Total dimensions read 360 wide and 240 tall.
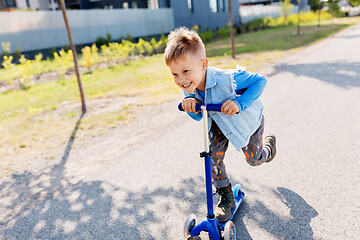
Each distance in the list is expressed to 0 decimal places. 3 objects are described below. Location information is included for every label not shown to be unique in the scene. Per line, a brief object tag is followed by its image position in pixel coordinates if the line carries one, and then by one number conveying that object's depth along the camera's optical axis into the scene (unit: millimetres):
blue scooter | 2354
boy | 2193
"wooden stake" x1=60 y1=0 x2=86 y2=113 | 6295
